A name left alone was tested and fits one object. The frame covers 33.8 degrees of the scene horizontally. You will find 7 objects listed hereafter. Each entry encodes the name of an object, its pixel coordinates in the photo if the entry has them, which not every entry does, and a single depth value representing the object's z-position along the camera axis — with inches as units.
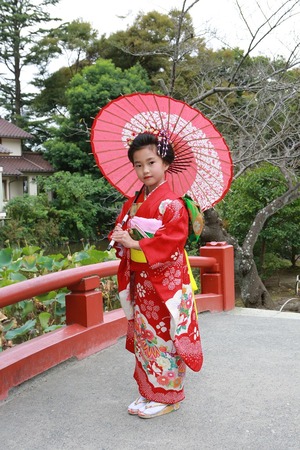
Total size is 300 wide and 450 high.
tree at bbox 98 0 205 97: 332.8
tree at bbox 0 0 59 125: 1038.4
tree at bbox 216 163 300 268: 435.2
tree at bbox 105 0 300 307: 341.7
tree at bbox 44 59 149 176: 853.2
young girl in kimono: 96.4
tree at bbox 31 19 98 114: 1057.5
